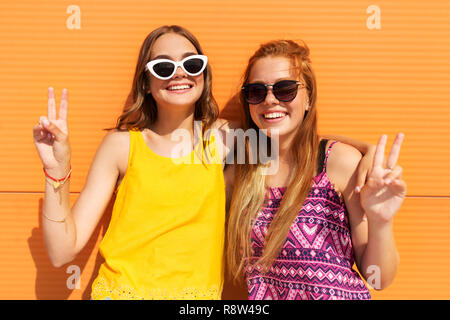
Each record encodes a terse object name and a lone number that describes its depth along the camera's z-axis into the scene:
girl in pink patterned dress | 1.88
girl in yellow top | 1.98
